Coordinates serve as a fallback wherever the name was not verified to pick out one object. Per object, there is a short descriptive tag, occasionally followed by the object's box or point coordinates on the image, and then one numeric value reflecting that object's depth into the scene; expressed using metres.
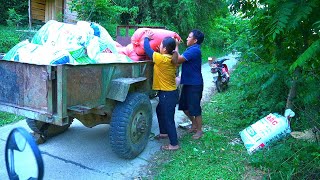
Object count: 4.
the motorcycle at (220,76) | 8.50
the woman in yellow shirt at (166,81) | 4.27
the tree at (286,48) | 2.62
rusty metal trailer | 3.08
